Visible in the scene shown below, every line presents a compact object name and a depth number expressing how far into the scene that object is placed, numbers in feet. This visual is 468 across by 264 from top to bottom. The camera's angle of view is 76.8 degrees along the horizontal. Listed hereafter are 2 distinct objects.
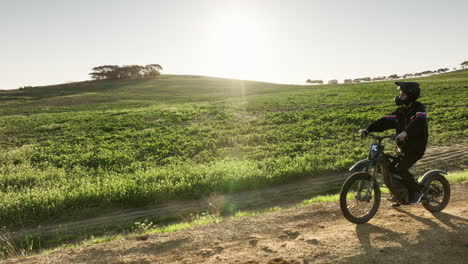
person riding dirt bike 19.43
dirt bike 19.51
